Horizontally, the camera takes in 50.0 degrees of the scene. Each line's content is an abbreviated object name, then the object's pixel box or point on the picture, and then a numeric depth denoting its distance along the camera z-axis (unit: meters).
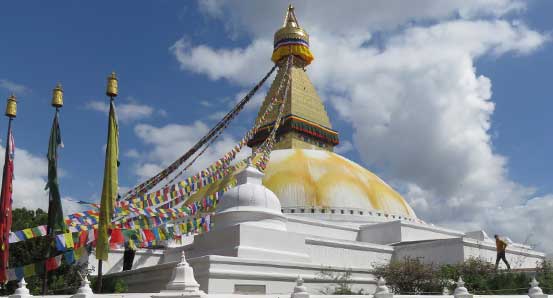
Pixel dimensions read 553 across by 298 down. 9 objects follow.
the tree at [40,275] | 22.86
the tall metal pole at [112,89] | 18.14
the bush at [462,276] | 20.28
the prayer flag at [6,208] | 18.35
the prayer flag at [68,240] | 19.95
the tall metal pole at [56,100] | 18.40
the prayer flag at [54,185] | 18.22
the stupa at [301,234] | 21.08
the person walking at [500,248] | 23.67
